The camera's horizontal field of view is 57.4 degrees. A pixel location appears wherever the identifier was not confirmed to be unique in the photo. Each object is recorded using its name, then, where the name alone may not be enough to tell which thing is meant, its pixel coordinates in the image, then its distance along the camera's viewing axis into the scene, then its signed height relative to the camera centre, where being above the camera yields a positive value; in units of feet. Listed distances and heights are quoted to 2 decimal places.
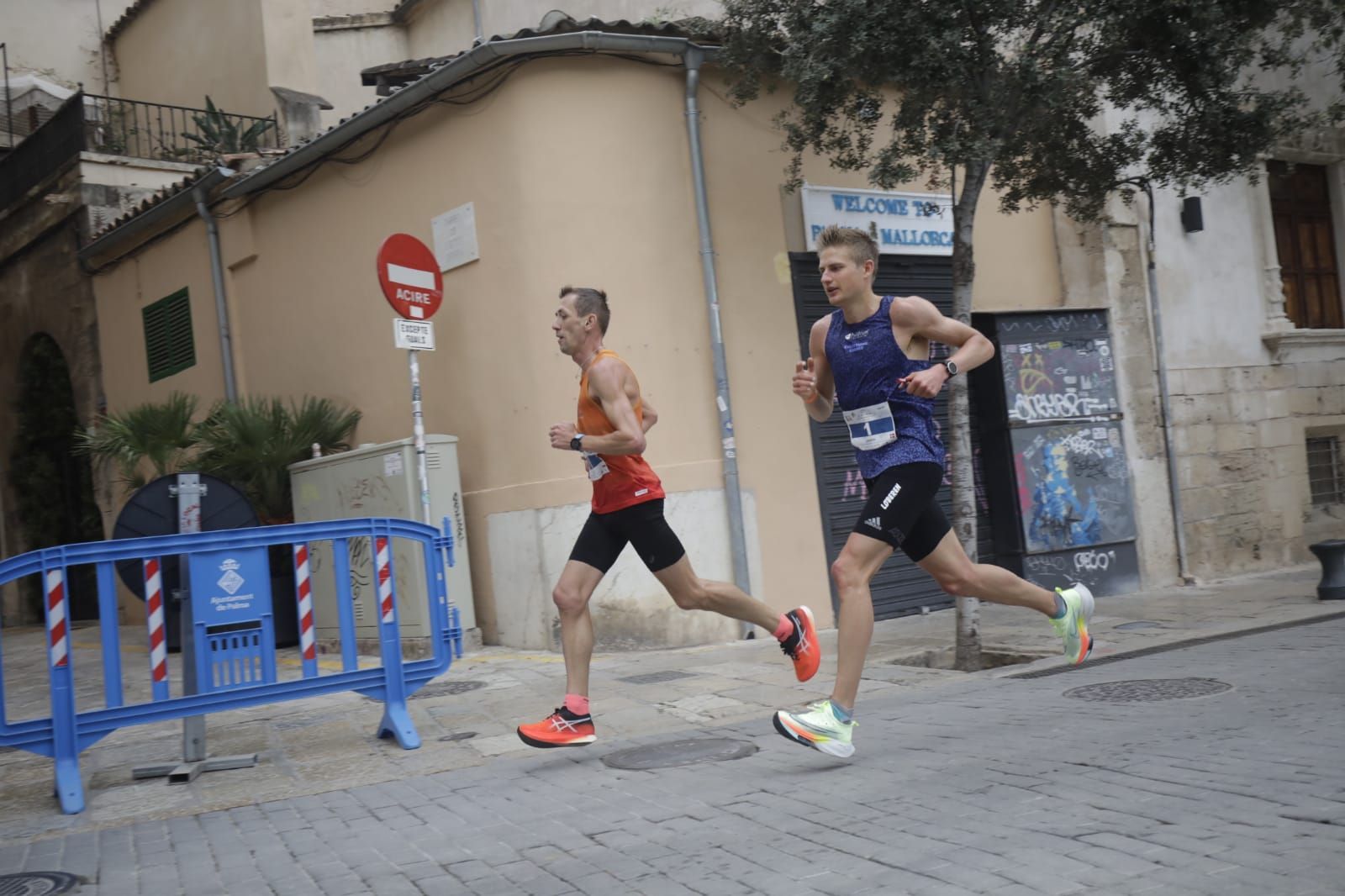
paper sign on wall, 32.73 +6.63
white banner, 34.58 +6.52
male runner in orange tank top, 17.85 -0.94
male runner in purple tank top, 15.97 +0.01
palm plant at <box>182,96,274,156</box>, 49.70 +15.32
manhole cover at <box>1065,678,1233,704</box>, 19.57 -4.54
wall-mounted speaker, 42.32 +6.65
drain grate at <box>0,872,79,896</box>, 12.85 -3.80
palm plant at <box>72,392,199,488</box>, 36.52 +2.36
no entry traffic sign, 28.84 +5.07
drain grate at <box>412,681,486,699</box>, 25.53 -4.30
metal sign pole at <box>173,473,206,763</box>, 18.70 -1.73
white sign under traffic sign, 28.63 +3.61
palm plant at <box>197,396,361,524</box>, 35.04 +1.66
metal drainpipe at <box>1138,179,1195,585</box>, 40.19 -0.93
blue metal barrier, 17.16 -2.31
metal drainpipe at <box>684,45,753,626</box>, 31.53 +2.92
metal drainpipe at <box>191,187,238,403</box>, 41.96 +6.86
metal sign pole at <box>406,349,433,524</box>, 29.19 +1.32
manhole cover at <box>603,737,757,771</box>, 17.24 -4.20
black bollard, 32.68 -4.62
